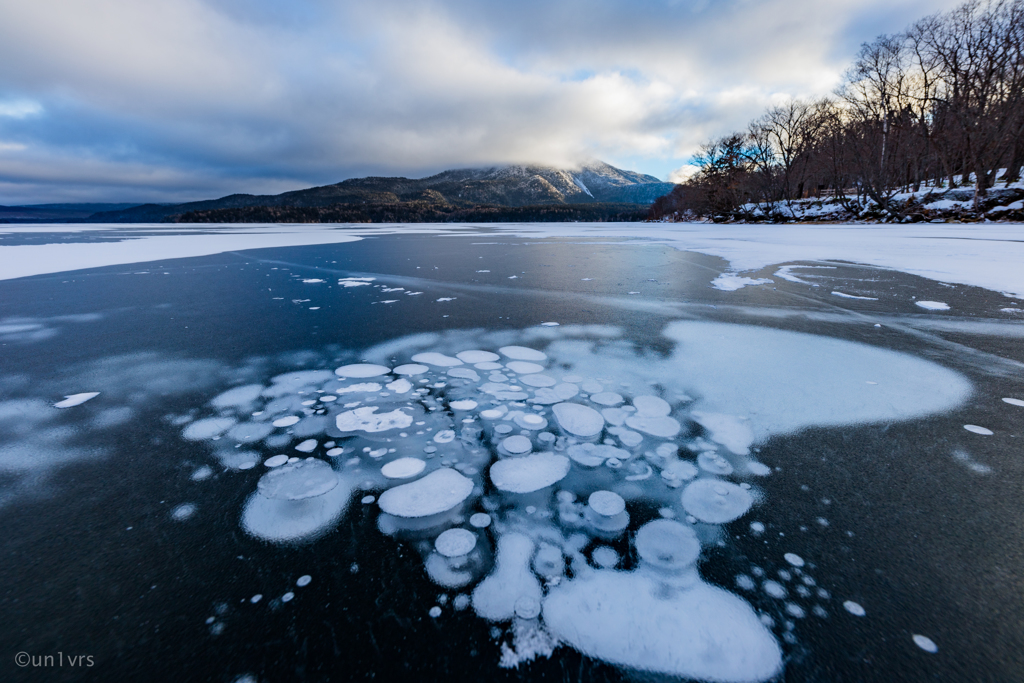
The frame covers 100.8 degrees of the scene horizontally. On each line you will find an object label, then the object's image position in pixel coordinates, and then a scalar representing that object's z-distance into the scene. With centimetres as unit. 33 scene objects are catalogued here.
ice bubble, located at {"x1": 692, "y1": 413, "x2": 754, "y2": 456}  175
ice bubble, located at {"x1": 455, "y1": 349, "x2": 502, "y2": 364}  277
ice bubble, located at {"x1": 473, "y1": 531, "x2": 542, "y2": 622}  104
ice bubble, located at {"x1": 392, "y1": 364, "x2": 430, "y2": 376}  257
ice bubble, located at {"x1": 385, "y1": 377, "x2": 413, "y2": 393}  231
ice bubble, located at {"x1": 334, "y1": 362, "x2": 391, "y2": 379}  253
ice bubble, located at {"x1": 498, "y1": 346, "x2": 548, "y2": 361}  281
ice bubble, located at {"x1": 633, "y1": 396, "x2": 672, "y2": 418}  203
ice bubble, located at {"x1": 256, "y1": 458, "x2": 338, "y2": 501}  148
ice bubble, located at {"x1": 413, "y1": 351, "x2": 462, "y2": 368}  270
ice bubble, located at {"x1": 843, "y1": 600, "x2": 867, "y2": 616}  101
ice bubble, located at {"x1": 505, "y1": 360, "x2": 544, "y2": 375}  257
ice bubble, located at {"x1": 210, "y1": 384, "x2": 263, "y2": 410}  215
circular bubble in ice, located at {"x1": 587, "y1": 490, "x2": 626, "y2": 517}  139
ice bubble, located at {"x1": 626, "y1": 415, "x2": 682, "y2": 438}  186
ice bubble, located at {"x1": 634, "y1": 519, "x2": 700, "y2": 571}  118
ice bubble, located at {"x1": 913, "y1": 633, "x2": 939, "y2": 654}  93
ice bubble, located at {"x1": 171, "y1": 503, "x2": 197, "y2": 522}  135
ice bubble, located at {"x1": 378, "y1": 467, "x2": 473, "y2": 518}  139
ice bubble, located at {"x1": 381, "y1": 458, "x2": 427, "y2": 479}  157
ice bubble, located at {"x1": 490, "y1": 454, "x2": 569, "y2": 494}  152
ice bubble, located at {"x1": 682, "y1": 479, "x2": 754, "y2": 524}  135
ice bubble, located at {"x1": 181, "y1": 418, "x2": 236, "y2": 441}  185
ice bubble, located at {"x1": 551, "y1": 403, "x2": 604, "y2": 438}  188
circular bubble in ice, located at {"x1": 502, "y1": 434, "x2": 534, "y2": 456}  173
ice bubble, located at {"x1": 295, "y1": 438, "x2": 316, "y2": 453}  174
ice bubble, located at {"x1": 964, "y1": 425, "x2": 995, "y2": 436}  178
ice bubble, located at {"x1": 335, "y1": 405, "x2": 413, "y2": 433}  192
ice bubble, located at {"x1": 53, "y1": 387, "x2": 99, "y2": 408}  216
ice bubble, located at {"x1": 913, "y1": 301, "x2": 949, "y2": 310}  393
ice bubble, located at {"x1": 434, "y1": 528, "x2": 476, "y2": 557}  122
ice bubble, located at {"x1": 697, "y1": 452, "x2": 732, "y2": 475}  159
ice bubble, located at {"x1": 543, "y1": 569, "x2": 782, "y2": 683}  93
